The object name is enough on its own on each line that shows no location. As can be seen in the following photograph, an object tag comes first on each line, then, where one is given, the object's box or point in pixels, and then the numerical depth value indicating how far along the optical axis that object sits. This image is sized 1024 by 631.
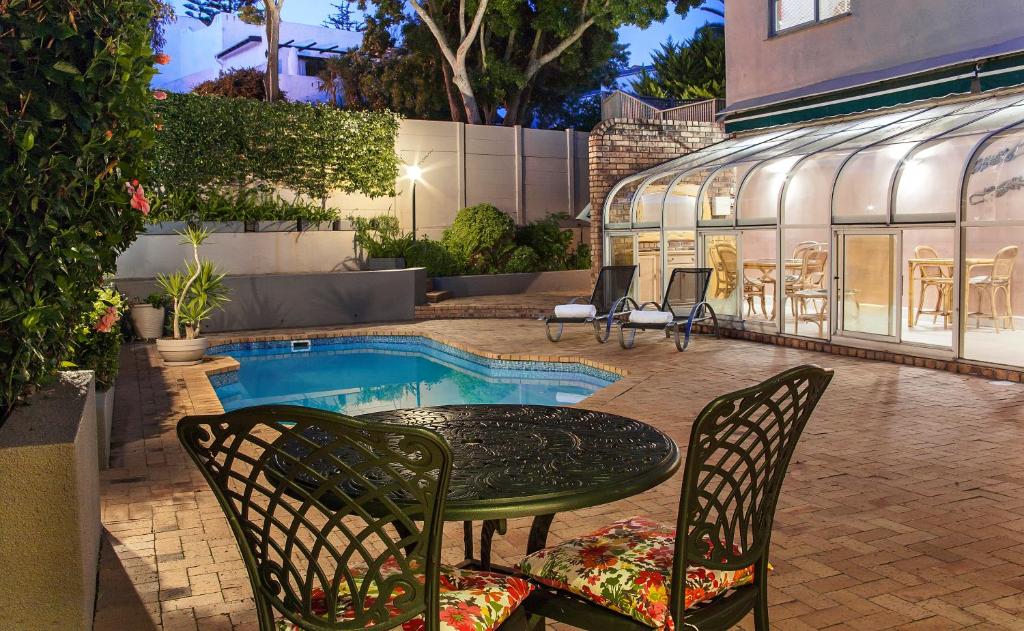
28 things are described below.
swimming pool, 9.49
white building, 36.81
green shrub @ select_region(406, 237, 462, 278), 16.62
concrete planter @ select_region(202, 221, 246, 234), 14.41
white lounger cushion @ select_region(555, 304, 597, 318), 11.59
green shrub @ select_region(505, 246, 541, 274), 17.91
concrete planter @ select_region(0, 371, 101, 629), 2.38
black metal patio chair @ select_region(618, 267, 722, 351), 11.37
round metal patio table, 2.36
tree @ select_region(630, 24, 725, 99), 24.73
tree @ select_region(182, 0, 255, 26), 31.83
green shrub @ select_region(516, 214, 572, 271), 18.72
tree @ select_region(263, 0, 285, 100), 19.73
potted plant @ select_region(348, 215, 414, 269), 15.93
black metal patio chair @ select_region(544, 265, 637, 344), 12.27
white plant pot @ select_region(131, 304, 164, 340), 12.37
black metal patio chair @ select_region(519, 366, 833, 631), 2.32
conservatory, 8.84
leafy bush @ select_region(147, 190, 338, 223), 14.48
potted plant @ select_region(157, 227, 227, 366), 10.19
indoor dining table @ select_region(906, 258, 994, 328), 9.18
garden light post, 17.56
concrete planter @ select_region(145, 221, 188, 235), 13.91
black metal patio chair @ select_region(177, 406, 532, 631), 1.99
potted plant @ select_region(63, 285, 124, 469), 5.45
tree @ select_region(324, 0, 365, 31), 38.94
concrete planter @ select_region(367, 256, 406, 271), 15.84
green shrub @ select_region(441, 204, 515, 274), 17.52
